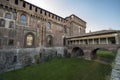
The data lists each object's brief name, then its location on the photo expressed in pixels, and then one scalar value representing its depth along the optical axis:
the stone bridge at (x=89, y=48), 8.85
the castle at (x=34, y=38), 8.06
